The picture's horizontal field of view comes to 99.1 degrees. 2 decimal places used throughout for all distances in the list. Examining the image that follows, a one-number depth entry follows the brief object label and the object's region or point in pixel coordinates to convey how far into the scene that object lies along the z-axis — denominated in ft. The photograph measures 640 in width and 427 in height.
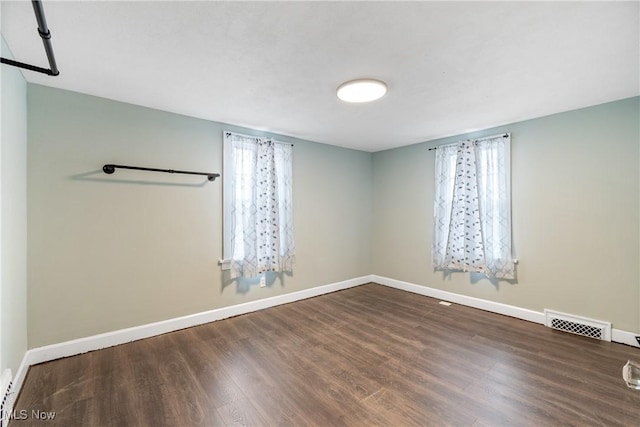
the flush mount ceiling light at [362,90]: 7.14
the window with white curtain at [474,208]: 10.77
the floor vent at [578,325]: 8.66
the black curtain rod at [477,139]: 10.63
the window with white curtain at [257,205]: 10.62
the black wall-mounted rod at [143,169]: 8.08
